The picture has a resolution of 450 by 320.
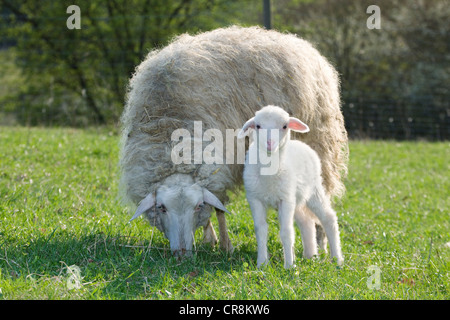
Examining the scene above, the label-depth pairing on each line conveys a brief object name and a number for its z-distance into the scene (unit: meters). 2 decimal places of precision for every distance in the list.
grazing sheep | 4.40
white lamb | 3.96
